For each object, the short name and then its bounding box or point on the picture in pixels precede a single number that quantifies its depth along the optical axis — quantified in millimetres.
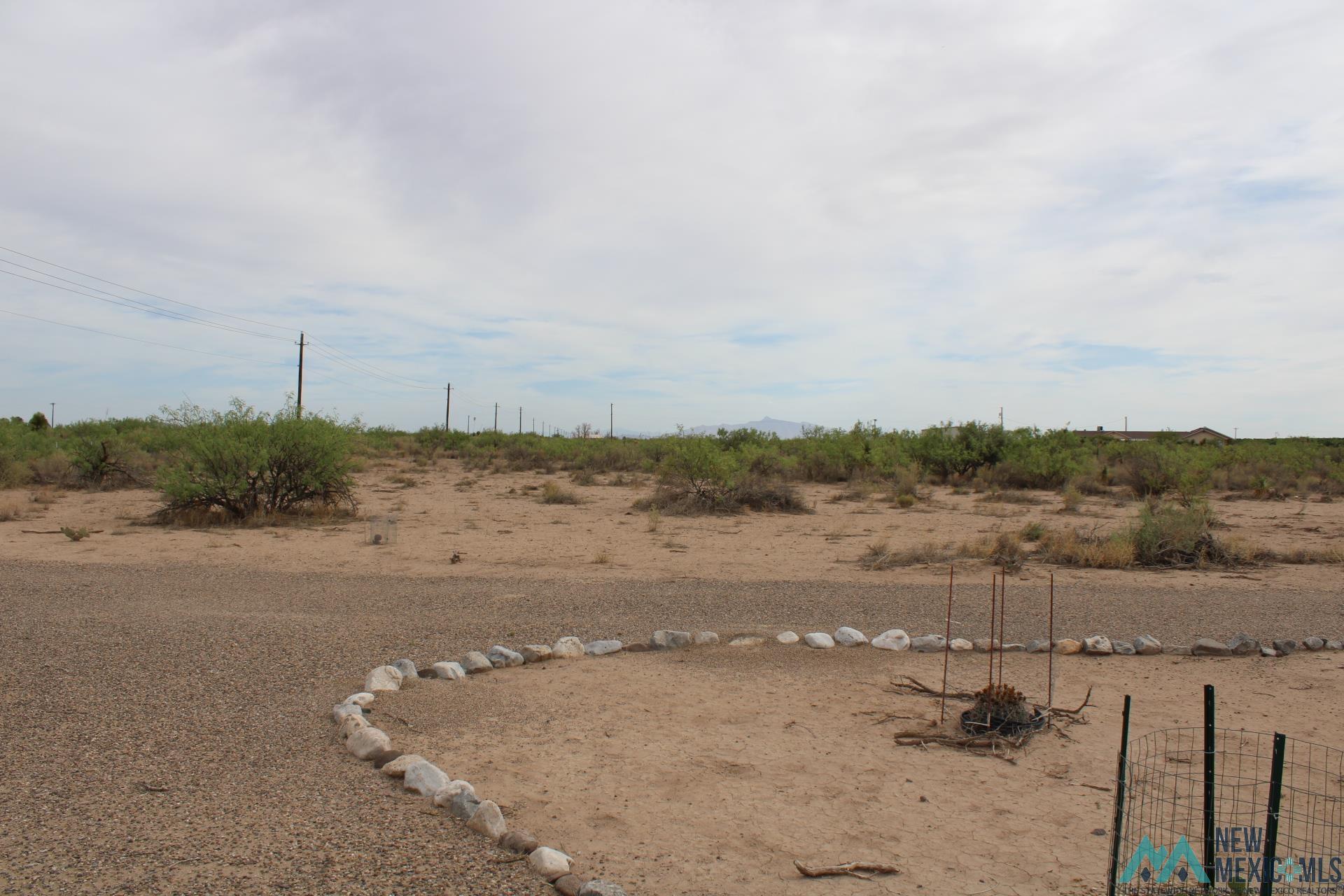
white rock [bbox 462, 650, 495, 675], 7188
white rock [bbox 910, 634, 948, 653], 8055
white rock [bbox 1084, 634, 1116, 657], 7945
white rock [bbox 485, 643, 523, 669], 7387
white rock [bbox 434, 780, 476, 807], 4473
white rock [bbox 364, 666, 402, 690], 6508
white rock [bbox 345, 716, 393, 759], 5156
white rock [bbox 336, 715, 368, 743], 5457
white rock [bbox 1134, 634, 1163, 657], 7969
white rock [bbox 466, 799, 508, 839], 4156
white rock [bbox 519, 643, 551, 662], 7543
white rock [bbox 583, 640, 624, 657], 7805
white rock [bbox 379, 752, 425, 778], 4863
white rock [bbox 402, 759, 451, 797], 4629
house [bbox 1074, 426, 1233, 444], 56375
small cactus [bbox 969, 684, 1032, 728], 5734
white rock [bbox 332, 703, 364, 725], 5730
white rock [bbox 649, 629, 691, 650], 8047
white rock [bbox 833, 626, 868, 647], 8219
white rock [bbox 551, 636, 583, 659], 7672
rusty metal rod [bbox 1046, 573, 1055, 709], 5969
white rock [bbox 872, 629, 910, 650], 8148
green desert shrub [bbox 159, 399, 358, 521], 18453
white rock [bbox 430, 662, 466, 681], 6961
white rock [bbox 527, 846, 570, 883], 3779
